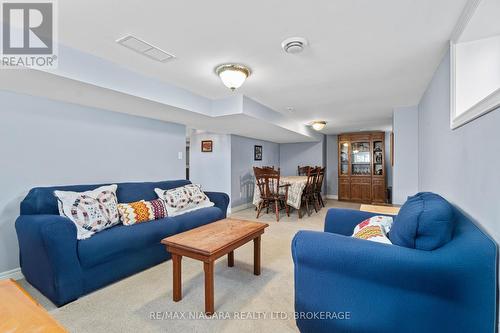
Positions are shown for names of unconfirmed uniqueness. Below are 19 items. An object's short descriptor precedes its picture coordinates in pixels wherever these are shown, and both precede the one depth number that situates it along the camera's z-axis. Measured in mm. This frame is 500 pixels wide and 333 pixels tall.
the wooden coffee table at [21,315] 879
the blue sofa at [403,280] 1025
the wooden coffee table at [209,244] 1785
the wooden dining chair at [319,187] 5650
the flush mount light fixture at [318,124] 5026
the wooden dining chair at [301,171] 6889
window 1349
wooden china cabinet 6504
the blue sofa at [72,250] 1858
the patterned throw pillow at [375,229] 1450
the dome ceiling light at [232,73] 2322
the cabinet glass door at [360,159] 6668
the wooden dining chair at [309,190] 5094
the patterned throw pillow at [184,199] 3108
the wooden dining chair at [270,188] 4852
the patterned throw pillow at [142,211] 2574
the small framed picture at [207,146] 5656
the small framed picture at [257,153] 6352
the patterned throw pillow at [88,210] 2188
